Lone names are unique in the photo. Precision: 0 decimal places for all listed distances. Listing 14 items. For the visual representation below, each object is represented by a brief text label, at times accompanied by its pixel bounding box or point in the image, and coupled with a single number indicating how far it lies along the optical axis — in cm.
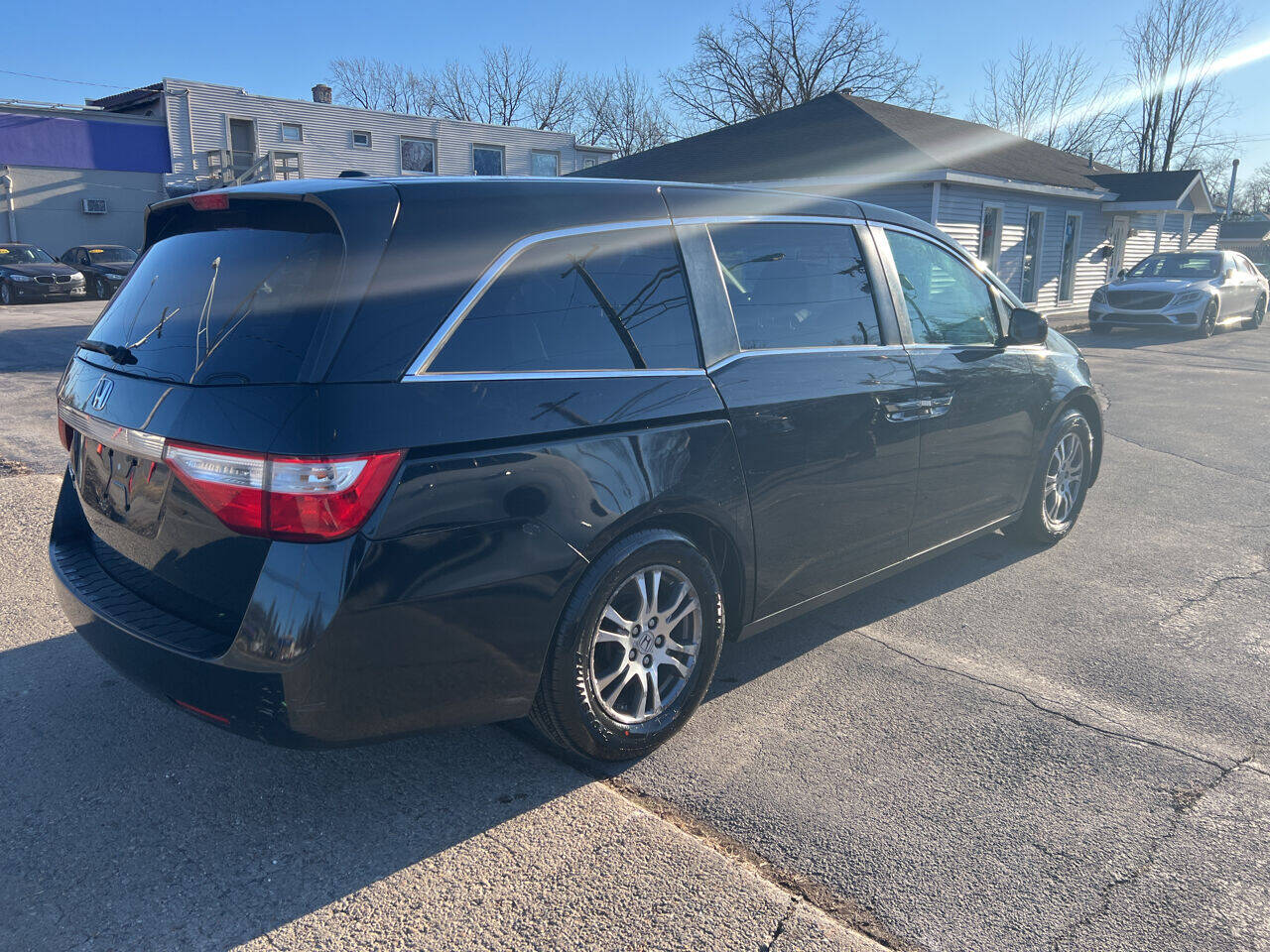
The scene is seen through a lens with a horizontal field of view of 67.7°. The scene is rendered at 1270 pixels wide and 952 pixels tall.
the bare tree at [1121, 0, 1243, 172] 4028
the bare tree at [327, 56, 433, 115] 6450
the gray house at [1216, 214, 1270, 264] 6138
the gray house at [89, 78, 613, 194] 3166
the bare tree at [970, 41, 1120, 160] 4812
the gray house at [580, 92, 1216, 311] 1964
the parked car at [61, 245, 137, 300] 2600
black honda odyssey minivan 236
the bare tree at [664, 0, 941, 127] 4191
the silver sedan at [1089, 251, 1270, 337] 1798
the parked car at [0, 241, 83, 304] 2417
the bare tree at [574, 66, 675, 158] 5781
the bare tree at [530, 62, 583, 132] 6253
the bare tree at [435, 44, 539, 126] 6378
